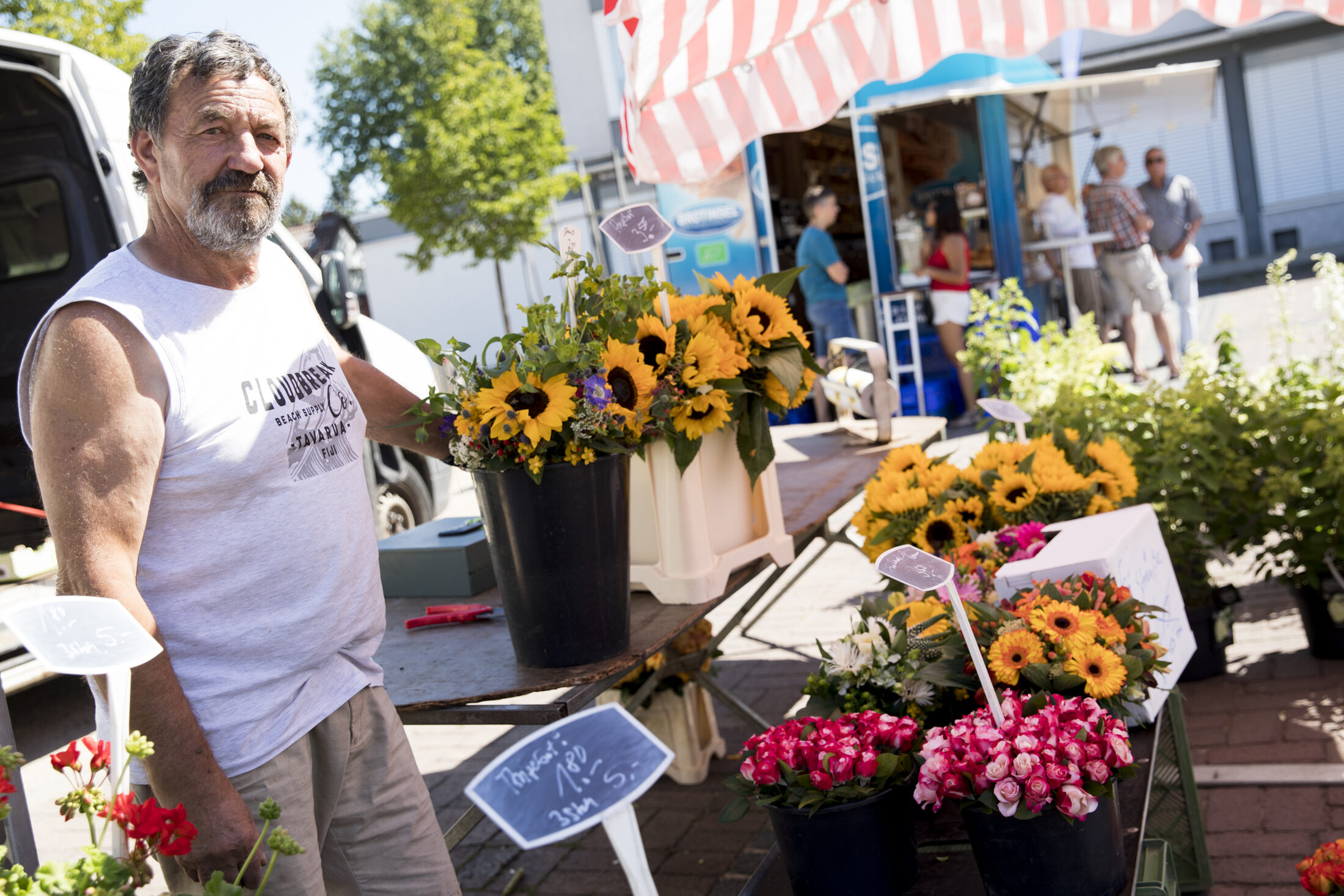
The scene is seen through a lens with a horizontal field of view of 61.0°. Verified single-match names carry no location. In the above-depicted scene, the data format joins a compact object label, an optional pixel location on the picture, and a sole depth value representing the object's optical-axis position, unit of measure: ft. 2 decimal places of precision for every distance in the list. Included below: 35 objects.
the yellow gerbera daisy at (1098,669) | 5.59
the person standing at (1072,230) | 29.17
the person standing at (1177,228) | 29.30
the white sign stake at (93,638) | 3.36
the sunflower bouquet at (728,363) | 6.66
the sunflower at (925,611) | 6.71
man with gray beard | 4.69
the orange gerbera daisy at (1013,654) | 5.71
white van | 14.19
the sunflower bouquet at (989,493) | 8.38
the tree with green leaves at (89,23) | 24.17
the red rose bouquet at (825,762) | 5.33
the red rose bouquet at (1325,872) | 5.07
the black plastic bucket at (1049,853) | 5.08
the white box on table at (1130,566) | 6.59
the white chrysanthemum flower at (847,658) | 6.29
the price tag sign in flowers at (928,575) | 4.99
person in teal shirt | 25.32
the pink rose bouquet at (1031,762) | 4.98
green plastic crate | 8.00
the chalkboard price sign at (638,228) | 6.99
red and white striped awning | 11.20
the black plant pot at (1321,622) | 11.48
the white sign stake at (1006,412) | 8.73
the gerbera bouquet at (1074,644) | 5.67
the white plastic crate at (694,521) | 7.25
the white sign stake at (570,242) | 6.84
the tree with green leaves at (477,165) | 58.03
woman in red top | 25.86
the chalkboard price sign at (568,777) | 3.22
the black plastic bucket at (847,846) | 5.30
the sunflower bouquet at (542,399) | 5.77
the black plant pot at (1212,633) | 11.49
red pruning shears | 7.77
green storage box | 8.50
